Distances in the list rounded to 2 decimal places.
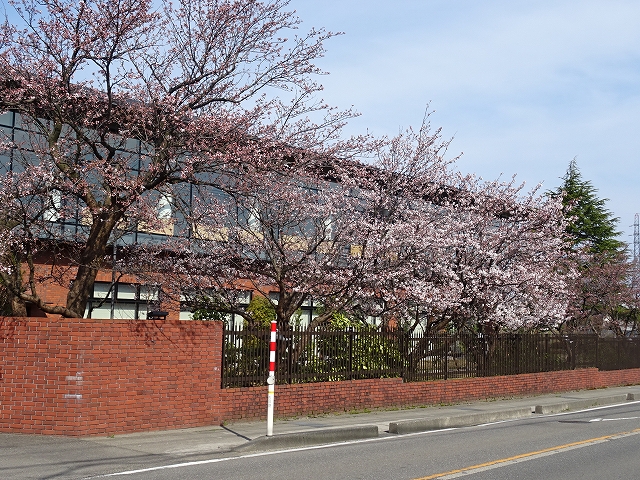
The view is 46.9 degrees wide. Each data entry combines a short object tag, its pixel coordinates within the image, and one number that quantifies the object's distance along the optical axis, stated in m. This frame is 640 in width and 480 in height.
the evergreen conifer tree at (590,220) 44.47
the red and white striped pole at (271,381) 12.69
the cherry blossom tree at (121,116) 13.30
